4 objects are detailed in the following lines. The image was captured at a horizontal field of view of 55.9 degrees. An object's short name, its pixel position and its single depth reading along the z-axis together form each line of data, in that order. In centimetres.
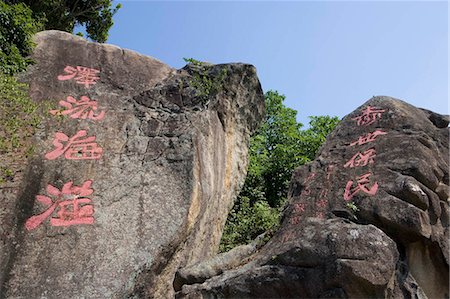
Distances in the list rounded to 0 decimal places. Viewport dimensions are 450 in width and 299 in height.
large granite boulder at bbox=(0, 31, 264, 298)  504
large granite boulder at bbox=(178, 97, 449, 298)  433
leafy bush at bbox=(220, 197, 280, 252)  918
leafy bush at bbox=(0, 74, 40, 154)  615
